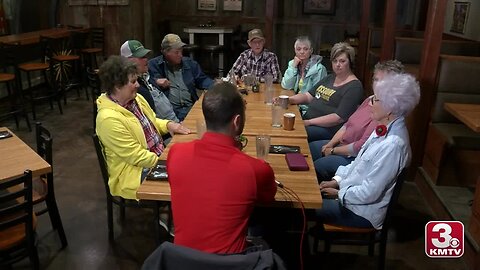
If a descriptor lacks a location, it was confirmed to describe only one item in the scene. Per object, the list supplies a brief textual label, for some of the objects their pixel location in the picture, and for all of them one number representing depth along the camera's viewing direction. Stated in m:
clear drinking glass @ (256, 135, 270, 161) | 2.12
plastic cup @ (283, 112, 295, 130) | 2.66
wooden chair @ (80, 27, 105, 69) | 7.41
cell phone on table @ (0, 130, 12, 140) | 2.61
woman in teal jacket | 3.79
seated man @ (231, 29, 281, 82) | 4.36
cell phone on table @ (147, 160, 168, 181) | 1.93
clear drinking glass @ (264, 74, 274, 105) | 3.36
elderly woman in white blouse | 1.96
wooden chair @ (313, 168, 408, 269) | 2.07
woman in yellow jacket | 2.29
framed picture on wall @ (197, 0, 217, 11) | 8.78
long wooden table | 1.79
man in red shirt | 1.40
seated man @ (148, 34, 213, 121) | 3.59
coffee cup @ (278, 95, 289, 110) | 3.15
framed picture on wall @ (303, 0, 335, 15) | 8.48
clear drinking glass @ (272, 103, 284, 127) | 2.75
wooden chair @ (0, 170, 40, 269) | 1.97
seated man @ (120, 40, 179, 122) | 3.02
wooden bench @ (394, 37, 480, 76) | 4.89
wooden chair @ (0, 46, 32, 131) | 5.01
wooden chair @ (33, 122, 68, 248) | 2.49
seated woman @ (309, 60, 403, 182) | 2.67
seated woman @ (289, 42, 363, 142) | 3.12
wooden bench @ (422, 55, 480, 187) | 3.28
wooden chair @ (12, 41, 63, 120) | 5.41
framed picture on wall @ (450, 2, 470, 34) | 5.73
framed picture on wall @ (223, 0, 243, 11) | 8.75
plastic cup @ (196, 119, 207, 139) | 2.42
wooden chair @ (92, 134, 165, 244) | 2.11
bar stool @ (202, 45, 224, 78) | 7.90
